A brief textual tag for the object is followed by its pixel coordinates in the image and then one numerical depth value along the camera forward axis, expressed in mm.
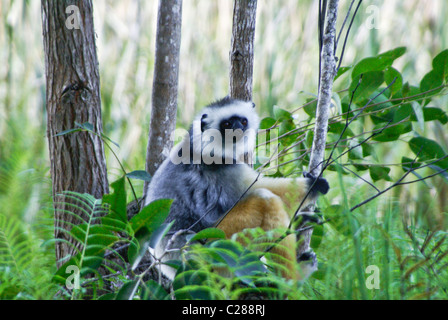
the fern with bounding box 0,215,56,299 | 1572
